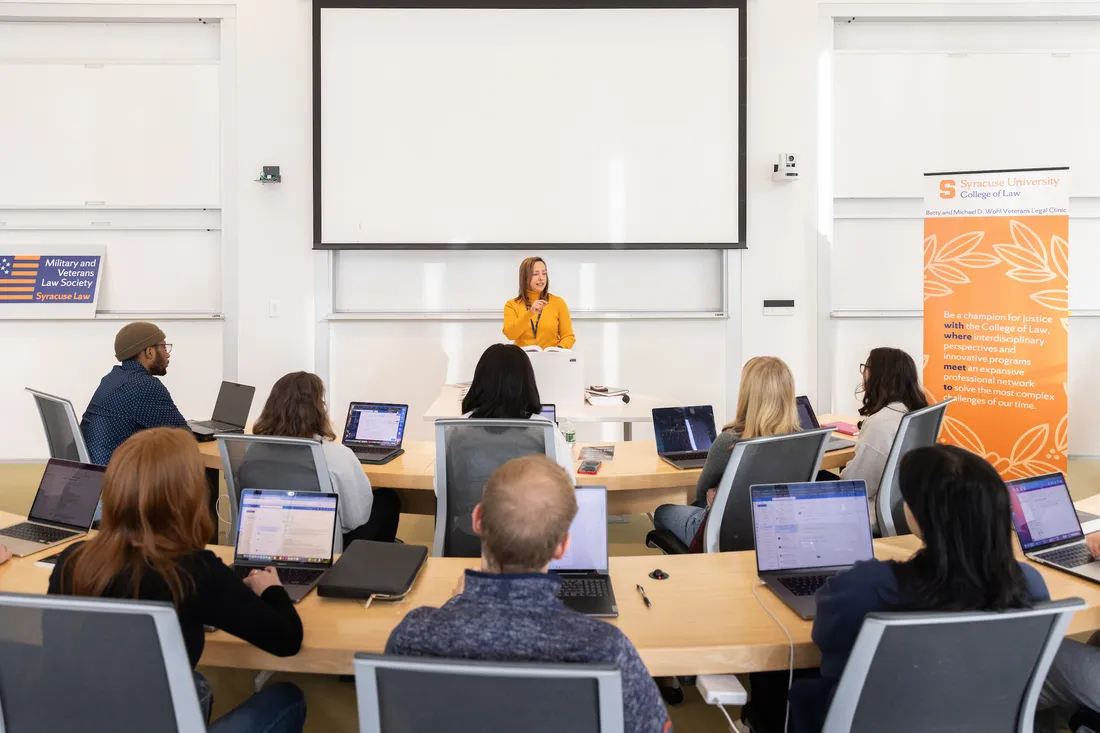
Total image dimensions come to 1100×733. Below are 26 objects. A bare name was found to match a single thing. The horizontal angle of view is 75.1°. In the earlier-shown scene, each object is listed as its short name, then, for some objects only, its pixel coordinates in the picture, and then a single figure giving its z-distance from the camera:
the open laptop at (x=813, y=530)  1.87
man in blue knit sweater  1.07
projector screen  5.50
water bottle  3.29
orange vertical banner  4.27
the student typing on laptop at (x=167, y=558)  1.37
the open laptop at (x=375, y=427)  3.36
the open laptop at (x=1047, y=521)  2.03
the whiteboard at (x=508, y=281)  5.78
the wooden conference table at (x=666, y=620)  1.50
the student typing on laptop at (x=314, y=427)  2.54
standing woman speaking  4.93
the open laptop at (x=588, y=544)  1.84
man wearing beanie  3.14
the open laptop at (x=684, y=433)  3.24
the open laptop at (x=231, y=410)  3.77
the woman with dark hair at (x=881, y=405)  2.97
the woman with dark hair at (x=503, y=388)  2.63
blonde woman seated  2.60
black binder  1.71
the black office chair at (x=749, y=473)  2.37
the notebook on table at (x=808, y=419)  3.52
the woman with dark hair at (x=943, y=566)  1.36
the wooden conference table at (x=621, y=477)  2.94
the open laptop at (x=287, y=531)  1.91
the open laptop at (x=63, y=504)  2.18
